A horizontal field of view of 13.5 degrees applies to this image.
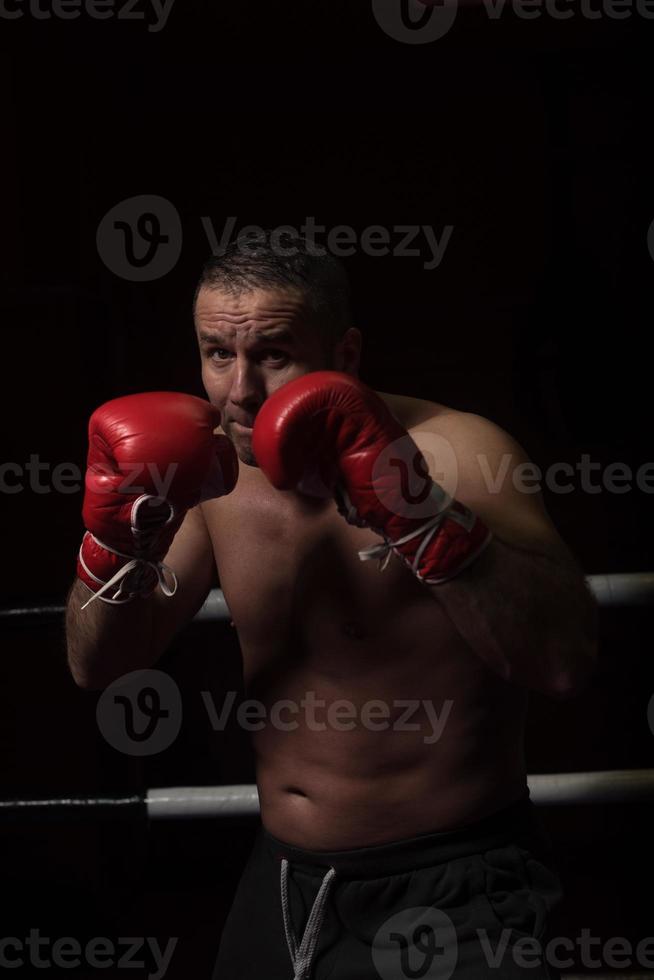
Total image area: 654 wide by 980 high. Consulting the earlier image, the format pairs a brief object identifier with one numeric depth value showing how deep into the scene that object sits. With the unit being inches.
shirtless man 122.6
